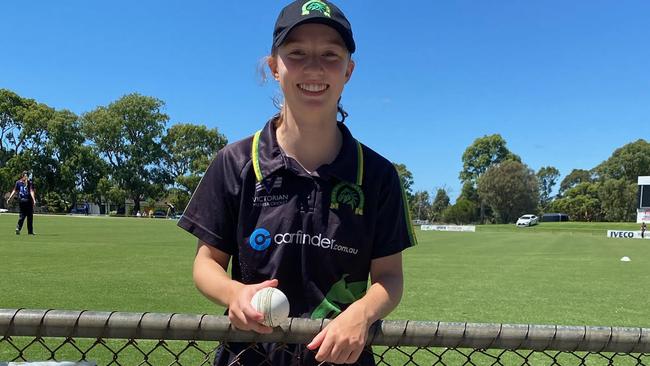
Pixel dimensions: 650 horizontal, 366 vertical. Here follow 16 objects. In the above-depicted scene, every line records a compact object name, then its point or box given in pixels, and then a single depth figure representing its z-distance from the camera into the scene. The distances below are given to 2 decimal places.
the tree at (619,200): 73.31
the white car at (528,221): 63.94
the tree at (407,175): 99.52
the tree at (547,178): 109.50
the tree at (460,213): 77.75
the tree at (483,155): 91.01
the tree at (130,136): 66.25
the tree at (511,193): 76.25
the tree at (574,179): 102.81
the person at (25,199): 14.90
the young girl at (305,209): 1.64
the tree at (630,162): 85.69
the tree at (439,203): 96.56
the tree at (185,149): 70.75
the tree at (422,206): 97.88
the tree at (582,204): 80.81
